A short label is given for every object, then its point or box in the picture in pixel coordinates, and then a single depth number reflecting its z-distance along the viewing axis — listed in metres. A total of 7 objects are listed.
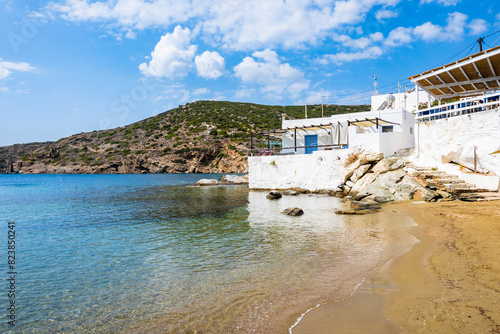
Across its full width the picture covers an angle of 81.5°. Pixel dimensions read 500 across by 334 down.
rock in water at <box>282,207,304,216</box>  14.66
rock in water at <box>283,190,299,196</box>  23.97
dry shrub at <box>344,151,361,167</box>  22.75
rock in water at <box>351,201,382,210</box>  15.76
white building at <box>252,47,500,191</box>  16.70
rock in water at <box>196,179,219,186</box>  36.40
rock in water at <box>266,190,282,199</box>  22.28
